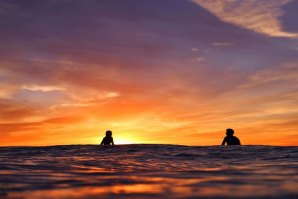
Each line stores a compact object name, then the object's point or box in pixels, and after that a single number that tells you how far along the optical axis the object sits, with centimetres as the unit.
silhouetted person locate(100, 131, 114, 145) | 1792
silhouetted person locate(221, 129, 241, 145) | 1714
